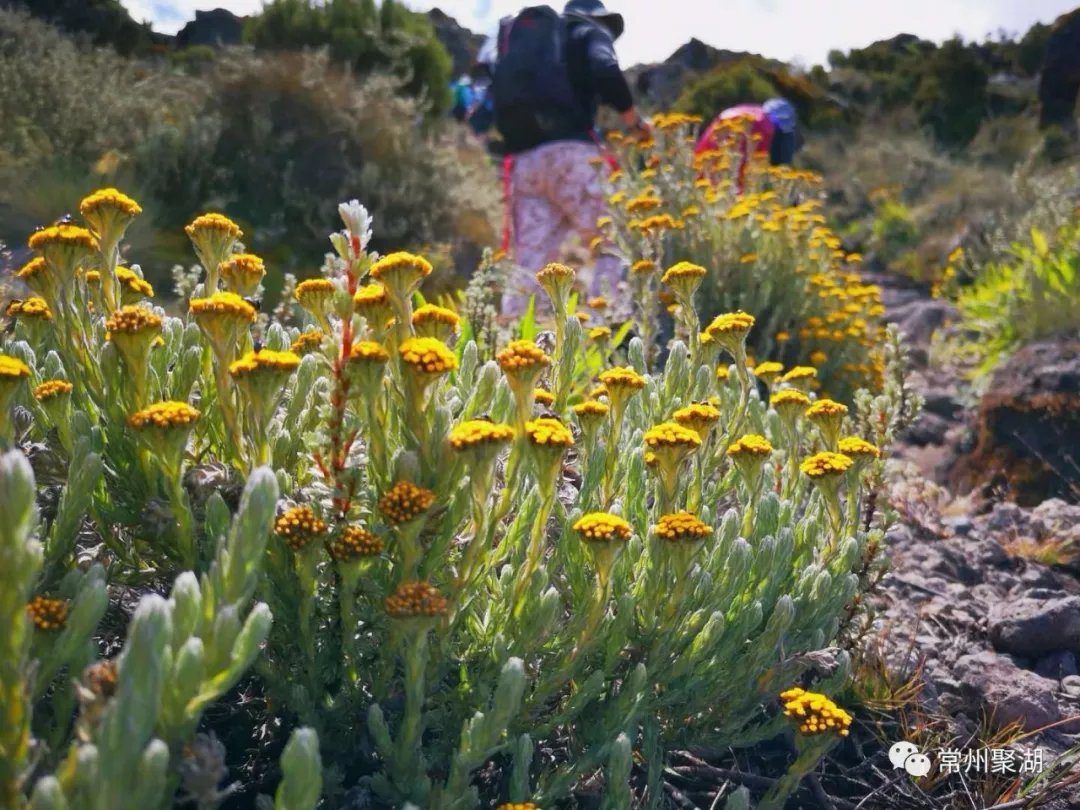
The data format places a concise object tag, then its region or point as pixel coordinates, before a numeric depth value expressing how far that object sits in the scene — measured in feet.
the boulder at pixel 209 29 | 89.10
